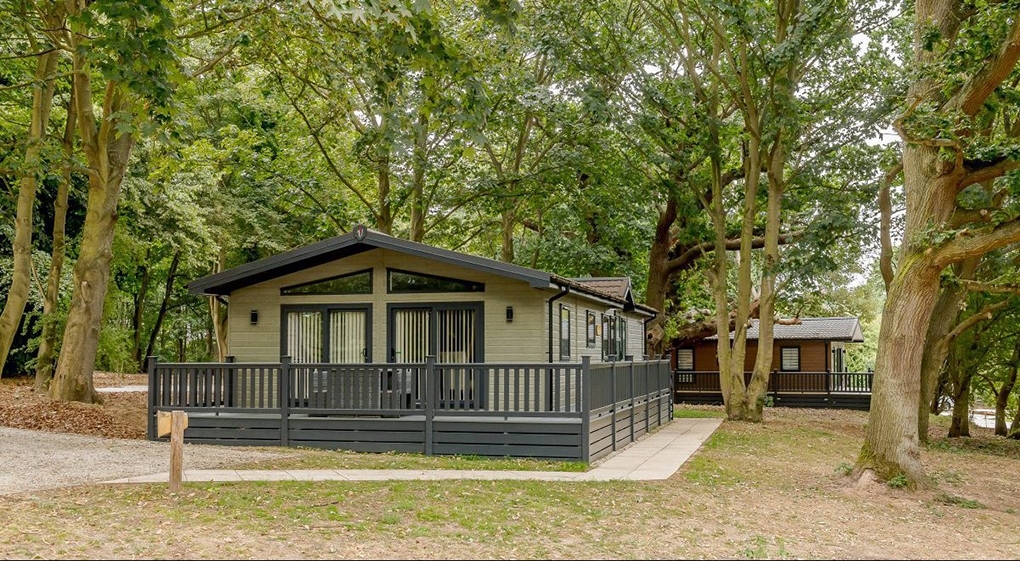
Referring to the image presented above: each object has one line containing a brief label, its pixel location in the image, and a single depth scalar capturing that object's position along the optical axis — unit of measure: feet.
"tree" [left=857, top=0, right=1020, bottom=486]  32.40
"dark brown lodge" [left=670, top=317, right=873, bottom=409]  94.68
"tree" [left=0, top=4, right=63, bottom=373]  53.98
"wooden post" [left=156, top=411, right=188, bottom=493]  28.02
